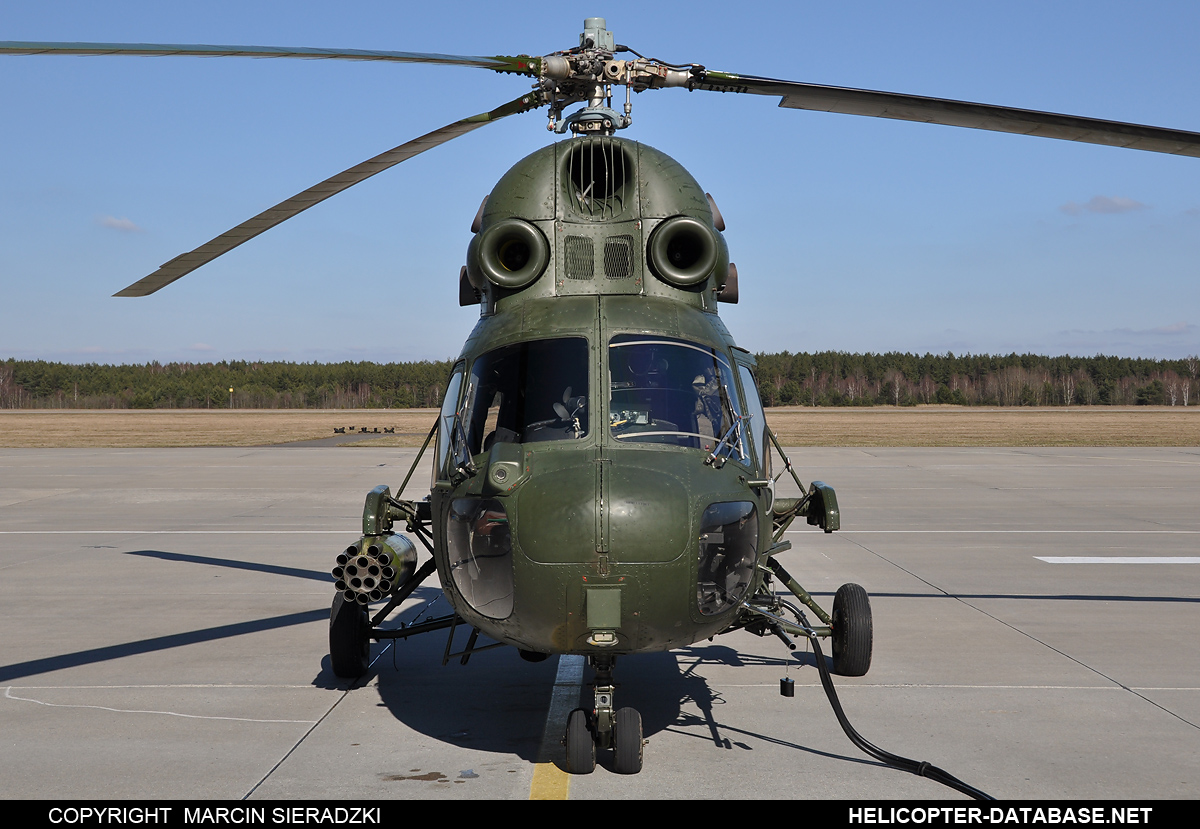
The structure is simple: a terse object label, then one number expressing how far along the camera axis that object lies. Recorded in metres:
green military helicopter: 4.71
